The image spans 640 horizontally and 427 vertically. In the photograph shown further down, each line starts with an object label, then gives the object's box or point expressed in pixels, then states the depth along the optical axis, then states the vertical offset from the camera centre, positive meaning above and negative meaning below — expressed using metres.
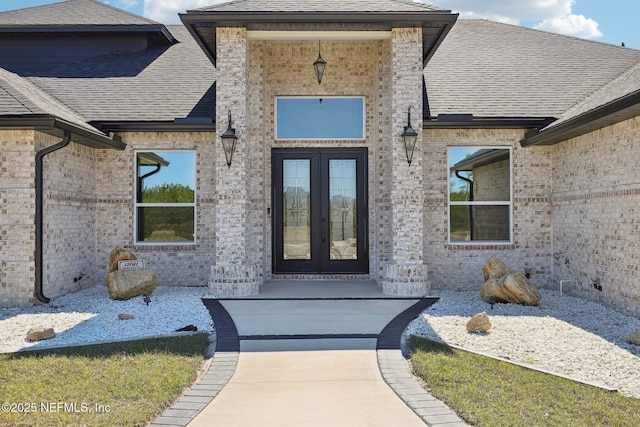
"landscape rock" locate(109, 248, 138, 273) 10.04 -0.77
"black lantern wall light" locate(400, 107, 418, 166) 9.60 +1.39
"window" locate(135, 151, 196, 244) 11.46 +0.41
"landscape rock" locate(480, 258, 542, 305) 8.88 -1.28
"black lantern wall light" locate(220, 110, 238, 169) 9.66 +1.38
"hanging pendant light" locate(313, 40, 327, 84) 10.84 +3.08
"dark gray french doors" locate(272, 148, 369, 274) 11.52 +0.12
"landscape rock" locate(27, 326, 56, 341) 6.77 -1.50
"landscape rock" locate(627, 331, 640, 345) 6.53 -1.54
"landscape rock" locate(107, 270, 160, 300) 9.38 -1.20
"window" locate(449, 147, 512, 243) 11.14 +0.51
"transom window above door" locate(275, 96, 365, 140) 11.56 +2.15
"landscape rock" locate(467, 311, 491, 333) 7.07 -1.46
